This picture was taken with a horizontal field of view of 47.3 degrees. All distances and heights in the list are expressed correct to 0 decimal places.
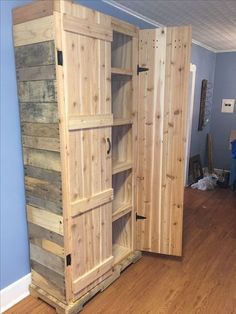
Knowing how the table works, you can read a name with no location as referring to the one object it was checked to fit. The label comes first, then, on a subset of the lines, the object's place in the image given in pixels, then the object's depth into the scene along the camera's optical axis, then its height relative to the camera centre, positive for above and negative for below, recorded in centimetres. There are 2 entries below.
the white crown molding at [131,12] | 242 +87
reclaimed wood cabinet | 164 -30
